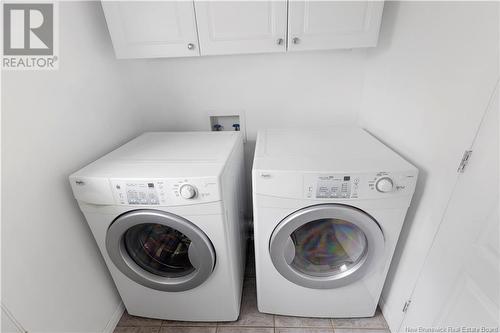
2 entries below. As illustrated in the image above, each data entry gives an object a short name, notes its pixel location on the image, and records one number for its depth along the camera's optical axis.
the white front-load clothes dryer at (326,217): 0.92
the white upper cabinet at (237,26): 1.07
